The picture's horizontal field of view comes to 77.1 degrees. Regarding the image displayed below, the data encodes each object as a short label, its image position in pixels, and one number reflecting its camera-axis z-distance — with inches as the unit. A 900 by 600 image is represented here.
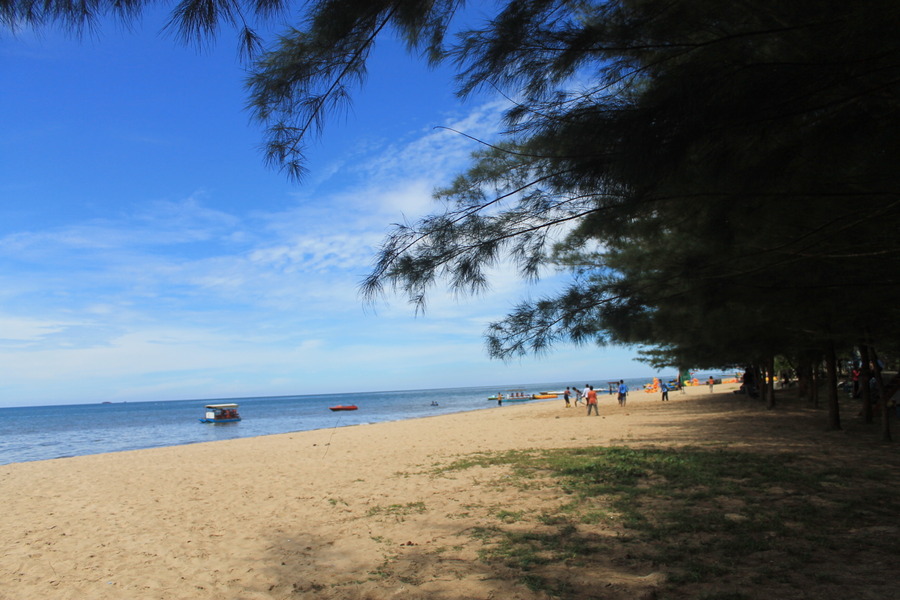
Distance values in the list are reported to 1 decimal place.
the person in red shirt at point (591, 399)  887.1
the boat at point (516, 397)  2452.6
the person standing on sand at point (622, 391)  1043.9
